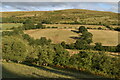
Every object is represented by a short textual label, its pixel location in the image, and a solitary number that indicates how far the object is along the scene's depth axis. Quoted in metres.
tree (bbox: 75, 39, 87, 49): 88.69
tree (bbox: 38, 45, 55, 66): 54.97
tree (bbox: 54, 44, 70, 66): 55.41
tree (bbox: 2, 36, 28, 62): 50.12
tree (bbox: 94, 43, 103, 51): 86.81
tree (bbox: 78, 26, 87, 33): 110.34
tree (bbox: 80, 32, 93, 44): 96.12
